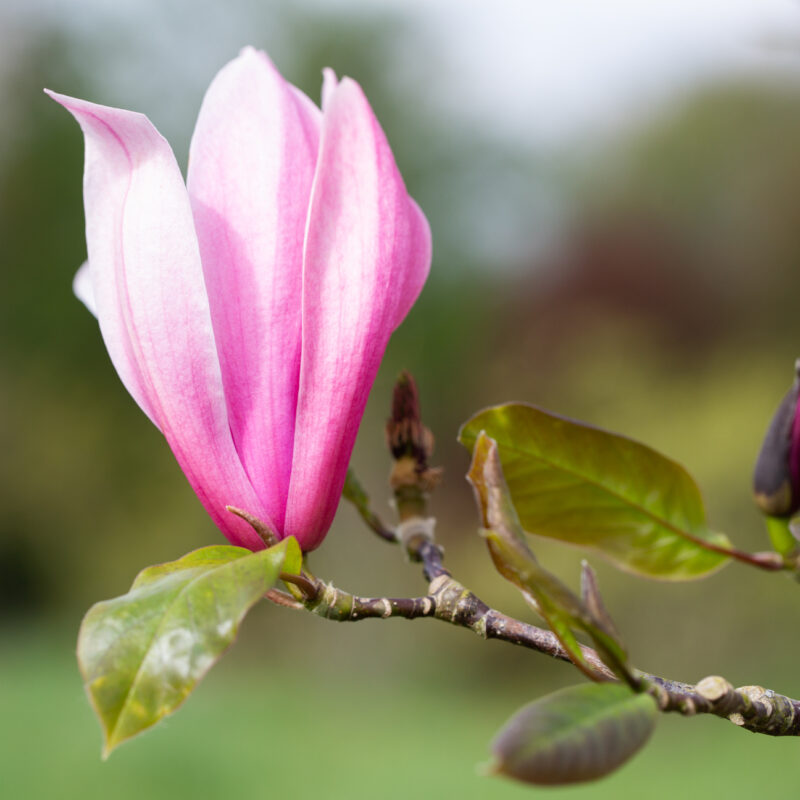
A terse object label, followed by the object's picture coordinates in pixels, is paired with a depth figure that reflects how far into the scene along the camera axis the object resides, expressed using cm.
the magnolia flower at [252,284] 58
